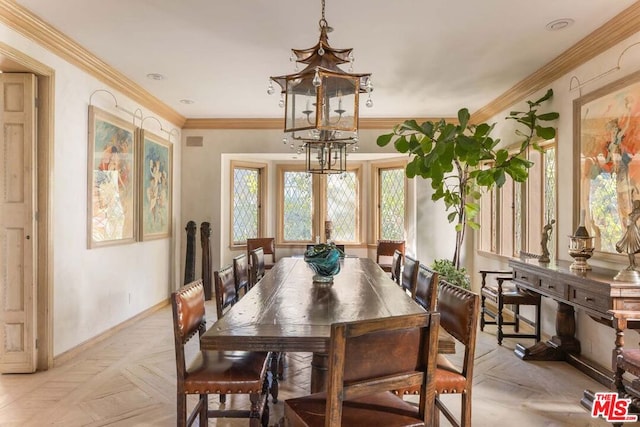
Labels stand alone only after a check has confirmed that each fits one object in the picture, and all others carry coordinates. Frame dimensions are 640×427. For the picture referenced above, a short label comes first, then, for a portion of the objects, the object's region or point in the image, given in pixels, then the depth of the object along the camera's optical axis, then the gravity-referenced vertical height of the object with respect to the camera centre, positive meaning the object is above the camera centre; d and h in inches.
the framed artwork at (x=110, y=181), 151.3 +12.2
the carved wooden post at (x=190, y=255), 231.6 -25.0
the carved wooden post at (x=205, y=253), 232.8 -23.9
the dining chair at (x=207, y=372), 76.2 -30.8
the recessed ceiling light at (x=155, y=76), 165.9 +55.2
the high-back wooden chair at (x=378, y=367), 50.1 -20.2
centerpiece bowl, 106.7 -13.1
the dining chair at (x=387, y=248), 222.2 -20.4
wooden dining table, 63.6 -19.1
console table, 97.1 -23.5
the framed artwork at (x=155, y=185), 192.9 +12.9
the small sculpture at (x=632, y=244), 100.3 -8.3
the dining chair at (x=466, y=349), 72.7 -24.9
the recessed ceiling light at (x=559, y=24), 117.0 +54.3
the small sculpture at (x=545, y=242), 143.3 -11.2
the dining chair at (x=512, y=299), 154.1 -34.0
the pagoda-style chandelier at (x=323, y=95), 85.0 +24.9
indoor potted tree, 158.9 +24.4
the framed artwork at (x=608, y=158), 112.6 +15.6
